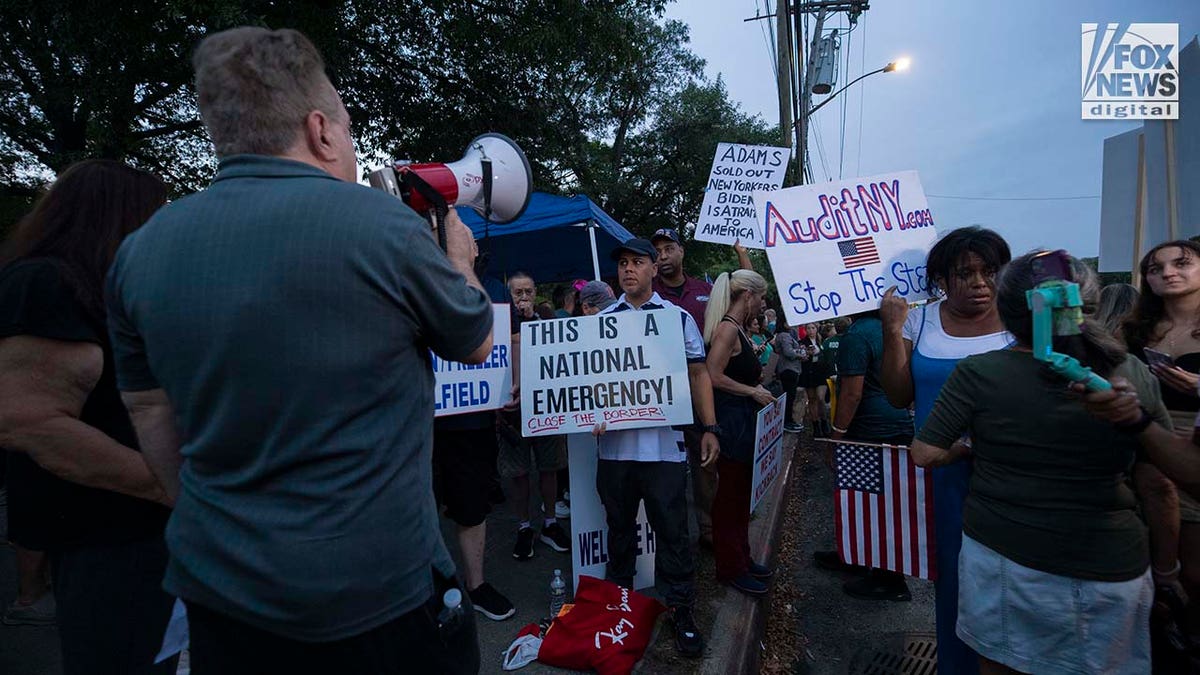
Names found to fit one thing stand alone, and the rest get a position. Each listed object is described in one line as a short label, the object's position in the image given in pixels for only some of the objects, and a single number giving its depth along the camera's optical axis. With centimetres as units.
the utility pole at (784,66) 934
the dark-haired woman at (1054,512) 167
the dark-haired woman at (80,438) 133
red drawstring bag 260
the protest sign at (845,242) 317
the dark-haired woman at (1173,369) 206
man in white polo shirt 288
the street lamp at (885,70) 1360
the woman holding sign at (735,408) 341
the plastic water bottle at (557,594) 318
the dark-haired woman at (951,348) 246
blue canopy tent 671
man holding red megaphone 98
